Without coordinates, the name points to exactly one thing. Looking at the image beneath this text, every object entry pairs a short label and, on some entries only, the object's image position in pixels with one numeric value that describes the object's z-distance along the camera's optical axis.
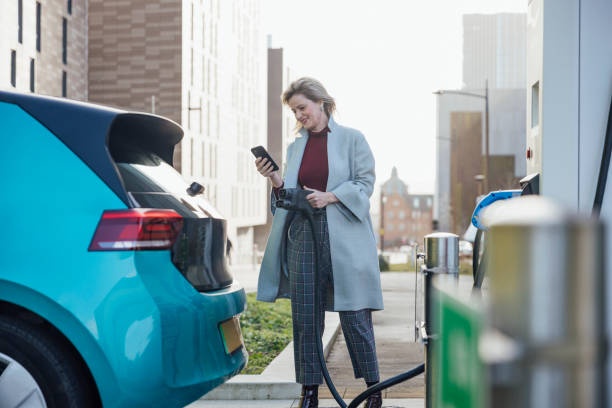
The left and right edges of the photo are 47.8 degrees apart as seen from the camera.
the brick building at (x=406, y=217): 124.25
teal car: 2.59
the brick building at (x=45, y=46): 30.27
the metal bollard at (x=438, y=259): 2.62
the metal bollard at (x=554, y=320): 0.73
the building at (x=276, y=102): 69.31
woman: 3.93
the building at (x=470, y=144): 72.31
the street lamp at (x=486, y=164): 29.74
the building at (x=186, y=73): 39.75
